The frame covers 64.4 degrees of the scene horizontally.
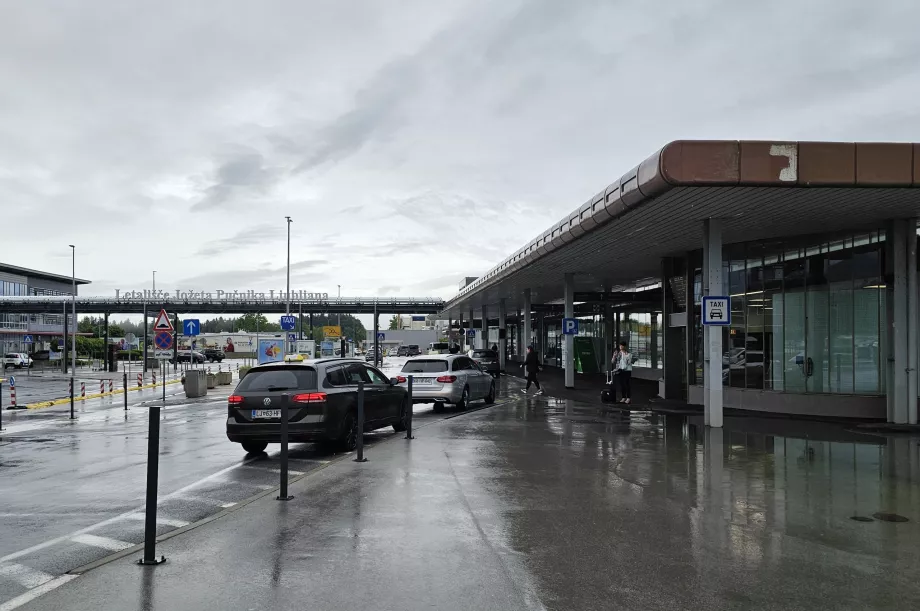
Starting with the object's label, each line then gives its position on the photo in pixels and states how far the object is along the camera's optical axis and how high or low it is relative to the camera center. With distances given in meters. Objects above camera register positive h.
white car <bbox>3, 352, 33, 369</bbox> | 65.81 -2.99
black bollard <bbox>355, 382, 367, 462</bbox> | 11.08 -1.49
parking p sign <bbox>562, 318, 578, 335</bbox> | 27.70 +0.11
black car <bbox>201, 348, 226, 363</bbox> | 86.44 -3.22
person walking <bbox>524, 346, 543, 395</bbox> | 27.58 -1.33
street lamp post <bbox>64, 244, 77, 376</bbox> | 48.83 +0.17
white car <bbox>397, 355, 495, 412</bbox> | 20.73 -1.48
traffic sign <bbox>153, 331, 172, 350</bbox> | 26.36 -0.47
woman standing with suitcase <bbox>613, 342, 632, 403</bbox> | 21.88 -1.21
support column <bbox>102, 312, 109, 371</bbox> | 55.64 -1.85
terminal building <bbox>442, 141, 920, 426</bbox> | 12.23 +1.85
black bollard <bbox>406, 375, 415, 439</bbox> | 13.90 -1.70
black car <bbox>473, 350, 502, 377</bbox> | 39.07 -1.70
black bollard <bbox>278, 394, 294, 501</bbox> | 8.41 -1.36
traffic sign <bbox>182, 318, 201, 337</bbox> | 28.91 +0.04
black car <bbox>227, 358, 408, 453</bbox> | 12.06 -1.29
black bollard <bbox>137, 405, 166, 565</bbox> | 5.97 -1.37
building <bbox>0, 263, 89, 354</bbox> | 90.81 +1.33
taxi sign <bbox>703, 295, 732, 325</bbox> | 15.44 +0.41
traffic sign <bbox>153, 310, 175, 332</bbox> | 26.47 +0.18
